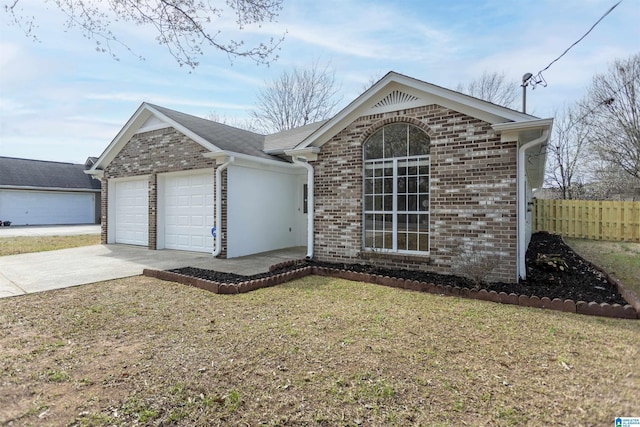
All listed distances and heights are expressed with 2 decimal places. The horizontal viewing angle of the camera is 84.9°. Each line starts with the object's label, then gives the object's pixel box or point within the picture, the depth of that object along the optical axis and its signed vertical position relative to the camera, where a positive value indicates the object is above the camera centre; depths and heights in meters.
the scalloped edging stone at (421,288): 5.07 -1.37
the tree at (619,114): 19.83 +5.84
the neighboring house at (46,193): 26.11 +1.45
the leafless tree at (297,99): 27.00 +9.03
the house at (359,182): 6.75 +0.77
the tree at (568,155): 23.80 +4.02
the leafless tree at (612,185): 21.25 +1.77
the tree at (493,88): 25.20 +9.19
